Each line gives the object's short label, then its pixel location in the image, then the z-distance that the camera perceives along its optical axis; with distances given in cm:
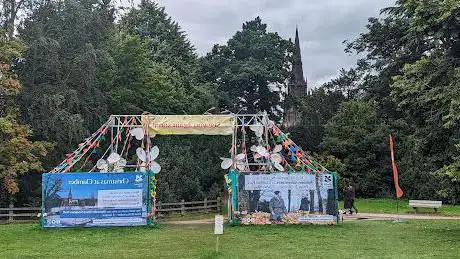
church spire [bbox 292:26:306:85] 8331
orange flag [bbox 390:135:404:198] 2683
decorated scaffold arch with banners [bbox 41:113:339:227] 2405
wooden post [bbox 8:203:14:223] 3138
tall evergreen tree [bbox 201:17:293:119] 6512
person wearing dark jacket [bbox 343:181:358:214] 3131
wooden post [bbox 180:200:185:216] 3419
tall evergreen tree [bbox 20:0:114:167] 3453
